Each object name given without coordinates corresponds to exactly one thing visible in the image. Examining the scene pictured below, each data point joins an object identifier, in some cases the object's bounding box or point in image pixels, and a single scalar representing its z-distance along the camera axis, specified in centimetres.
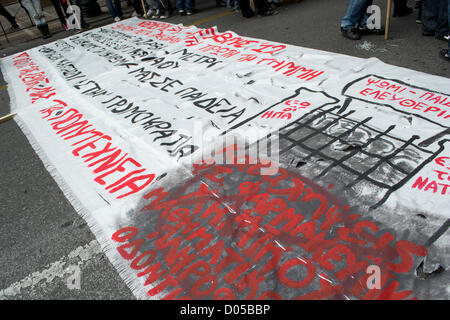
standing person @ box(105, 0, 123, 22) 645
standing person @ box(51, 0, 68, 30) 660
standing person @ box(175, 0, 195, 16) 602
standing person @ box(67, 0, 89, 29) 657
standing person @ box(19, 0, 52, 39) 612
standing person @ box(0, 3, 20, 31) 768
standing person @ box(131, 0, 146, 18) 647
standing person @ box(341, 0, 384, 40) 329
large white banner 127
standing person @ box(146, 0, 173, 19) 606
